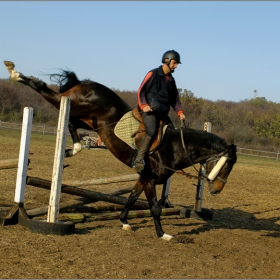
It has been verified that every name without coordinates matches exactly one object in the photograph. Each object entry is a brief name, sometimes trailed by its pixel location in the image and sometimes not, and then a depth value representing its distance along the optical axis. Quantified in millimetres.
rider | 8531
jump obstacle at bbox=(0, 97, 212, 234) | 7707
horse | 8766
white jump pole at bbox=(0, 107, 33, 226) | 7812
